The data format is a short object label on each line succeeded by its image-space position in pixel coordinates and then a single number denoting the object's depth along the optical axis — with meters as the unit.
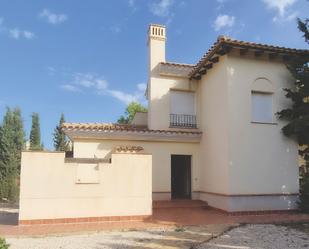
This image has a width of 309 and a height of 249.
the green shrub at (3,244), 6.30
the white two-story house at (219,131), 14.79
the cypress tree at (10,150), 24.50
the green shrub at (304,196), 14.73
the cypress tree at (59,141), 35.89
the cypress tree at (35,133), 36.09
